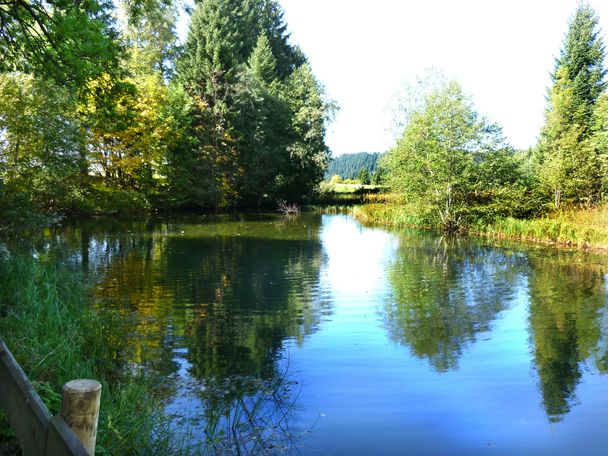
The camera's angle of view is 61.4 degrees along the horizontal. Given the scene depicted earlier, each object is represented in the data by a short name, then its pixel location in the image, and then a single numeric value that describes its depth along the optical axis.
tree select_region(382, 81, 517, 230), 22.73
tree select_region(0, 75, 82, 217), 18.03
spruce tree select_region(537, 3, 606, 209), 24.41
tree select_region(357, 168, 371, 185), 64.73
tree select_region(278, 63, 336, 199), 40.06
